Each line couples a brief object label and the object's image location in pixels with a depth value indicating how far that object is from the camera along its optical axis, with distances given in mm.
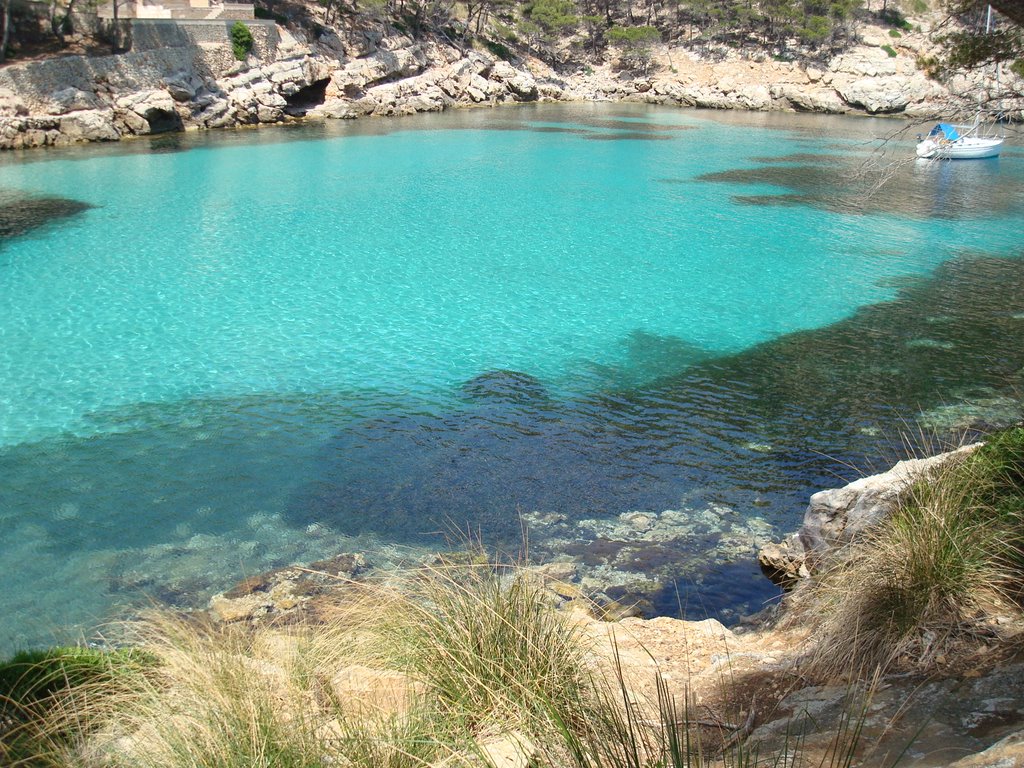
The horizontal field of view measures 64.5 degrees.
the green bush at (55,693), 3225
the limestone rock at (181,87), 30659
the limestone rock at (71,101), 26828
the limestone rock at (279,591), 6102
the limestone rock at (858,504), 5512
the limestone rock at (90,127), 26500
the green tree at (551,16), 56219
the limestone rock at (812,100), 48594
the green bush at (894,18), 59625
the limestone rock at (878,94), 47031
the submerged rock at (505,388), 9852
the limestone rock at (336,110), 37062
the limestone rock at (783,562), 6496
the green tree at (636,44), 56750
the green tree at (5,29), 27531
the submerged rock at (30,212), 16625
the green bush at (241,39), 35219
